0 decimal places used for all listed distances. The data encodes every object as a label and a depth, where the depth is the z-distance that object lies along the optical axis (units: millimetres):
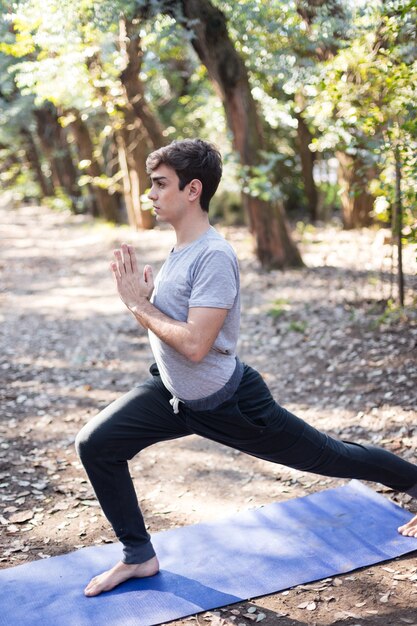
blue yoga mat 3104
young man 2775
